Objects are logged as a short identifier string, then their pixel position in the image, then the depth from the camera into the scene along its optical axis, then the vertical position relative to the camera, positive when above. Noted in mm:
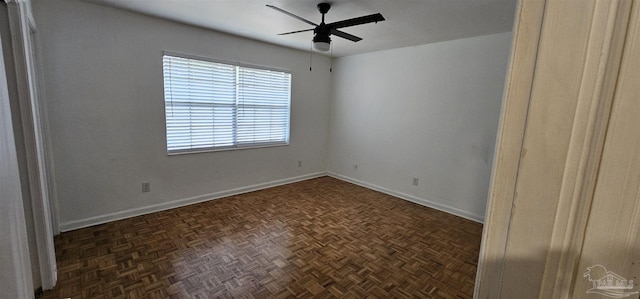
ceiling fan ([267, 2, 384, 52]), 2408 +804
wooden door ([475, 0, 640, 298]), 276 -32
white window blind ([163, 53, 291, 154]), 3352 +66
